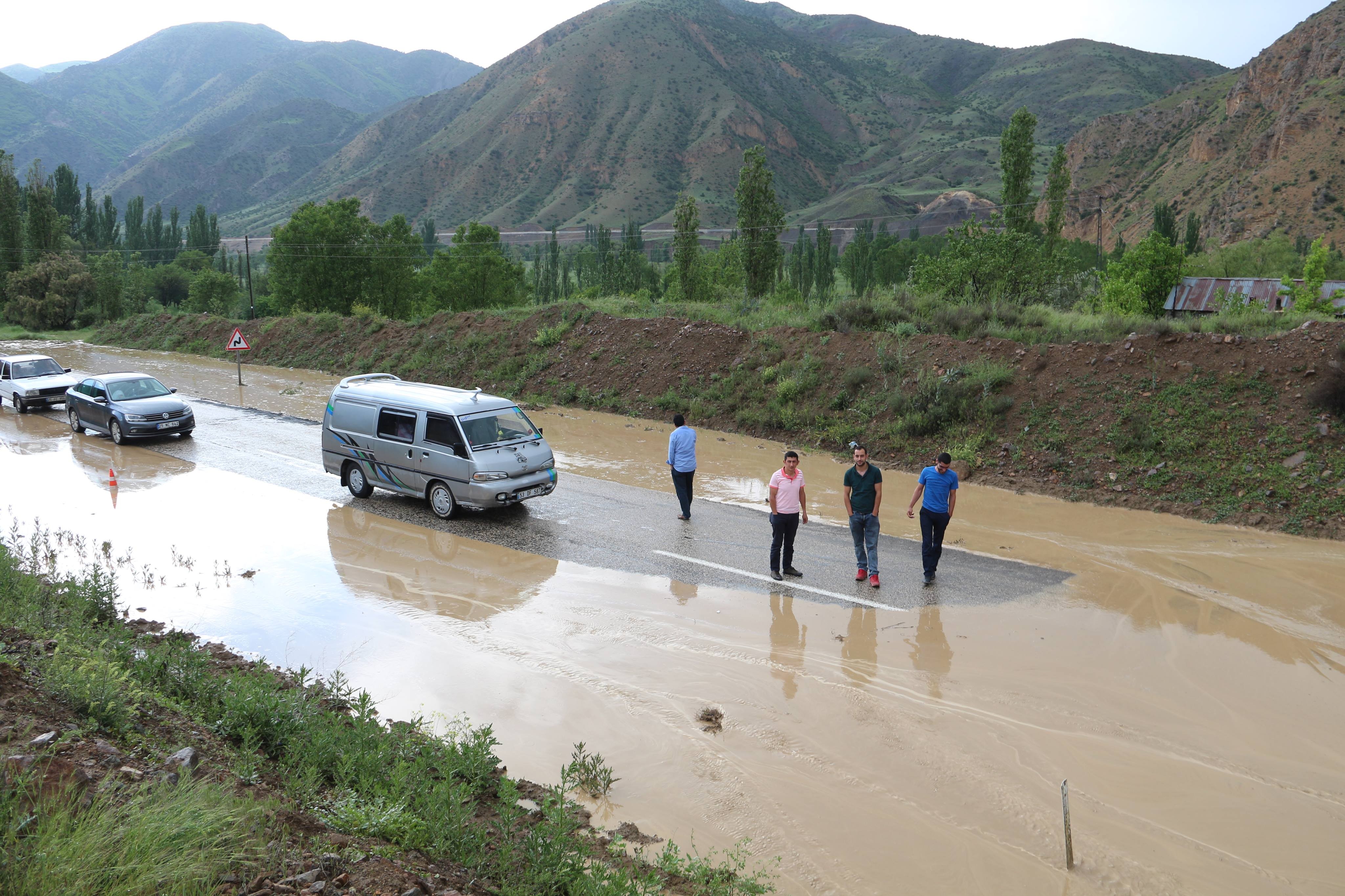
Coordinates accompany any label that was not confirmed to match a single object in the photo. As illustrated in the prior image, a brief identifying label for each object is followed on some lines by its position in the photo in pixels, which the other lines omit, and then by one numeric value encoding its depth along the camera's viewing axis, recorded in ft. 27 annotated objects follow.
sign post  100.83
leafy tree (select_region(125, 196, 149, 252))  355.77
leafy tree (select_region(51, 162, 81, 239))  331.77
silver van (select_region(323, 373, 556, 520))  45.44
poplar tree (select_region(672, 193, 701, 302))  189.06
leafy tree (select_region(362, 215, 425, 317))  208.03
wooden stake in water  18.97
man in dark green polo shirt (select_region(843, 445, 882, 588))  36.27
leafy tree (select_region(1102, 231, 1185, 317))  106.22
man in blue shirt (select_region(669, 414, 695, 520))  45.50
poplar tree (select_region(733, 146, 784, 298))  152.05
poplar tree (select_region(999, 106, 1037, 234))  136.15
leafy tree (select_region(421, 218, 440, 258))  366.02
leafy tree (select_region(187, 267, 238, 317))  258.37
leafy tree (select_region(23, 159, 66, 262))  238.07
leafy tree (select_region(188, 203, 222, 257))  365.20
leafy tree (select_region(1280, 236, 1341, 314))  93.72
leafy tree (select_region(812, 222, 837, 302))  271.28
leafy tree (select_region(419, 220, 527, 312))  209.26
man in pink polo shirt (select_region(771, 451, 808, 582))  36.83
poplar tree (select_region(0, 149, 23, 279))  240.53
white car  82.23
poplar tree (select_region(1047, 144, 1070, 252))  174.09
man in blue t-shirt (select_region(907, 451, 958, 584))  36.37
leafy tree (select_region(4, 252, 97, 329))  202.59
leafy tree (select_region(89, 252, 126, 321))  209.97
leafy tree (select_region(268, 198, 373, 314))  197.77
